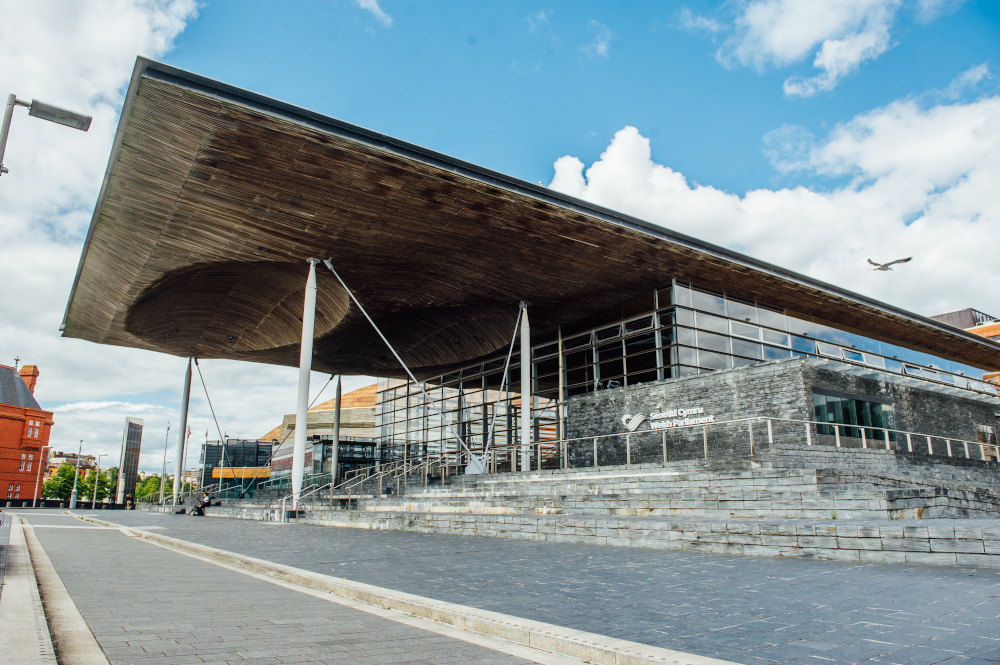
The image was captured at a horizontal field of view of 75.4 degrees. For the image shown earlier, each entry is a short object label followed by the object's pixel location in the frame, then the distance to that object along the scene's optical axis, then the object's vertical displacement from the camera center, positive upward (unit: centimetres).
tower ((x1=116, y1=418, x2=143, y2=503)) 11131 +348
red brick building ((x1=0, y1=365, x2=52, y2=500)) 7194 +464
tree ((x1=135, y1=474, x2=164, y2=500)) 12950 -213
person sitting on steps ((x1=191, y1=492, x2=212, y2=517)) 3094 -146
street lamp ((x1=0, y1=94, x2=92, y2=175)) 893 +497
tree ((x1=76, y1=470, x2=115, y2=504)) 8938 -174
